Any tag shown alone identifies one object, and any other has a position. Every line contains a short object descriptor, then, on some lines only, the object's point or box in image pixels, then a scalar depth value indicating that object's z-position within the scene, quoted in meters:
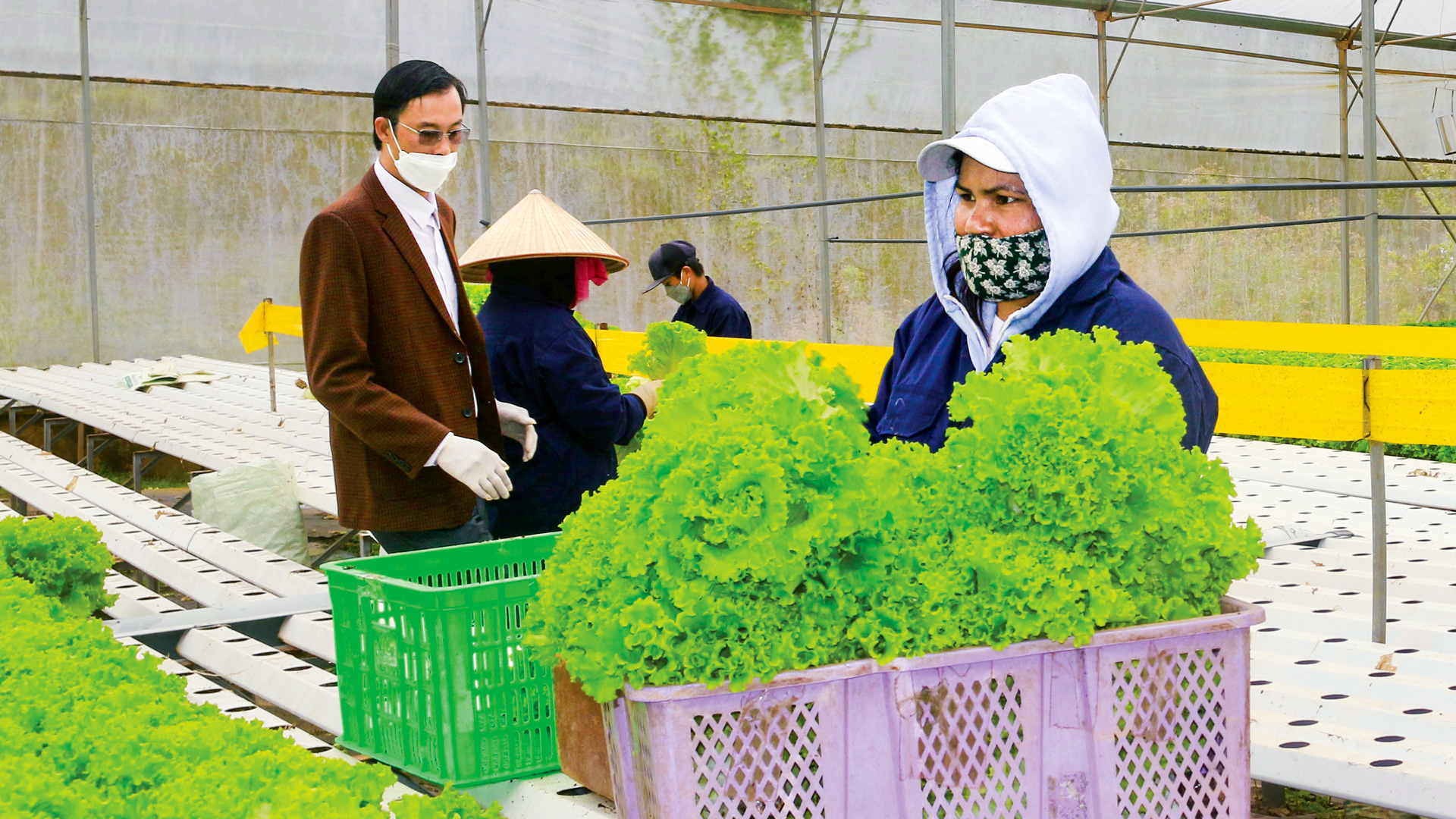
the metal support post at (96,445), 8.16
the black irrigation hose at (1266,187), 4.29
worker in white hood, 1.71
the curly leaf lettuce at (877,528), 1.10
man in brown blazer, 2.32
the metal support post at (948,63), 8.35
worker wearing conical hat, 2.85
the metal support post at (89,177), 11.39
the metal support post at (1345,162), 16.78
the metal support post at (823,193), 13.23
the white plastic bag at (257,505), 5.24
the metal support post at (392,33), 9.45
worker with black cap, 6.50
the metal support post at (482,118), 11.08
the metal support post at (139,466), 7.19
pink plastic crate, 1.10
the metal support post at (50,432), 8.58
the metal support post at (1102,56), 15.89
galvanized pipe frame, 14.14
